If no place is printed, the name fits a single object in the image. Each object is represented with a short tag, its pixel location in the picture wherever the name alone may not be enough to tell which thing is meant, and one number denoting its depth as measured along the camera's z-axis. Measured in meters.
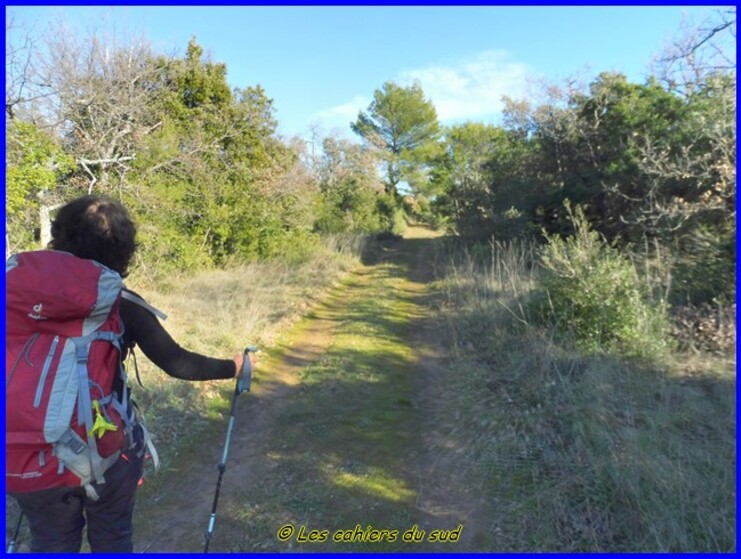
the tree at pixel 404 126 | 37.97
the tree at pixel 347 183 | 24.66
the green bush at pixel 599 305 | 5.63
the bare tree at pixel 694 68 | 6.12
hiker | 2.00
